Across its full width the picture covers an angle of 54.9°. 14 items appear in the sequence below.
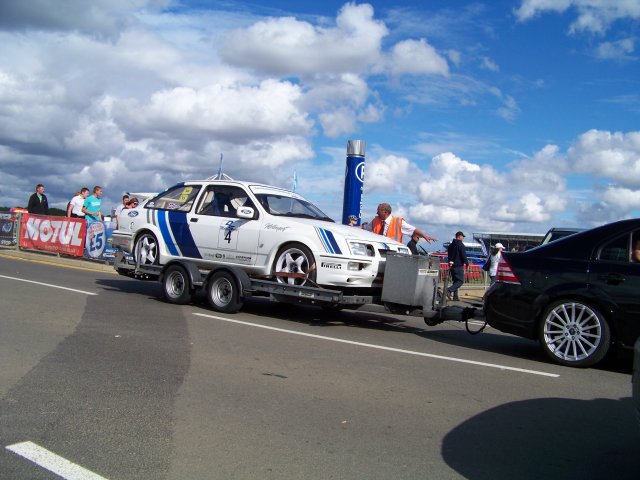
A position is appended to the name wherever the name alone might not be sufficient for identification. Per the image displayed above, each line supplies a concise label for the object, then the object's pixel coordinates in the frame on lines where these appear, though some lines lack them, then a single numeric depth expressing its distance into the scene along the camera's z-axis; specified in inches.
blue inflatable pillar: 625.6
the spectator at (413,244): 539.9
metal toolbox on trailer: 327.0
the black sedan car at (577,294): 261.0
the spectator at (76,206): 744.3
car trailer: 328.5
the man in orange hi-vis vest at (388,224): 438.6
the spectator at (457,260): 572.1
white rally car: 343.6
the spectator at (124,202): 647.0
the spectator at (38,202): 776.9
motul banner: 735.7
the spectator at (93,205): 737.6
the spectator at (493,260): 642.0
